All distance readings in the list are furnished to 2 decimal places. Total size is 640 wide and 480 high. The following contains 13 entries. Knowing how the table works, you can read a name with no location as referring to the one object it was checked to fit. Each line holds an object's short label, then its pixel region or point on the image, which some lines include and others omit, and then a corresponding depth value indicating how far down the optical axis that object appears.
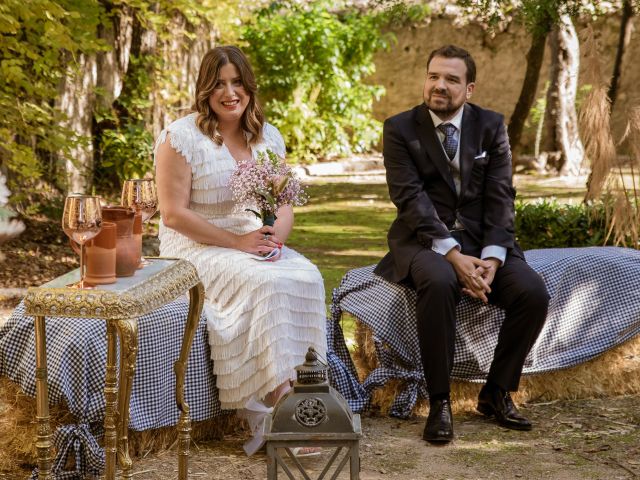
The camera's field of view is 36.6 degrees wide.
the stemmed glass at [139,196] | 3.55
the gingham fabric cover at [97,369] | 3.95
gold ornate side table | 2.94
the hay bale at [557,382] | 4.92
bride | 4.25
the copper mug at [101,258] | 3.06
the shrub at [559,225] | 6.95
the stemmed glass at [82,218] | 2.98
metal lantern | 2.91
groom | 4.54
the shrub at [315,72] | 15.98
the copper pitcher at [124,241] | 3.18
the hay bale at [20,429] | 3.95
